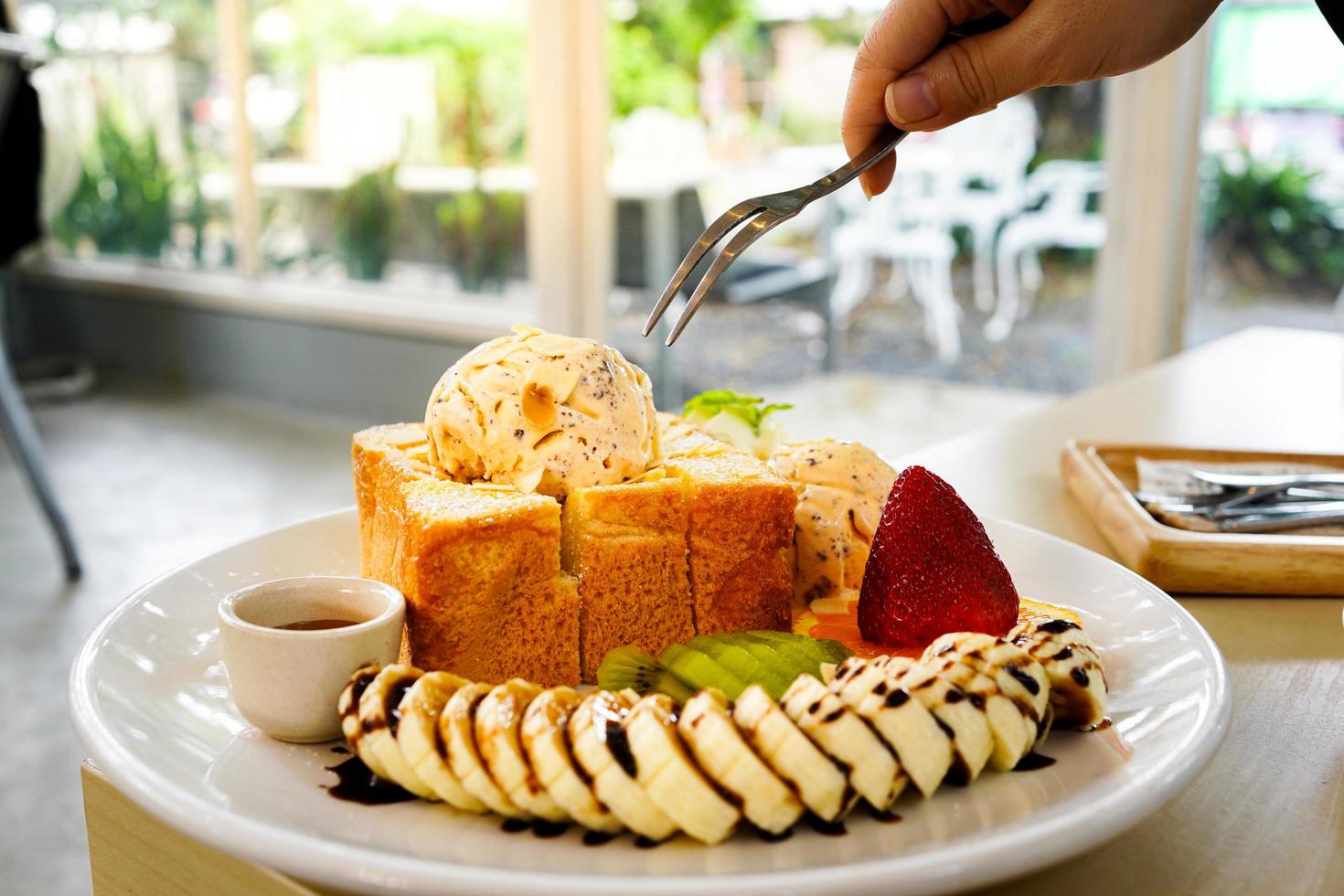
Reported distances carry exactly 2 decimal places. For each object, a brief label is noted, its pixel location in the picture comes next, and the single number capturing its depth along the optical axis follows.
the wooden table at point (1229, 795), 0.50
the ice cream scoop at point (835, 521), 0.62
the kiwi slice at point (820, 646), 0.55
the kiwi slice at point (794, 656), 0.55
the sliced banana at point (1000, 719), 0.51
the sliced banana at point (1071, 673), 0.52
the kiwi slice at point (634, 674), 0.55
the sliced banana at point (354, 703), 0.51
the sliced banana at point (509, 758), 0.49
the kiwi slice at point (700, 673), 0.54
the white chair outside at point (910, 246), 1.71
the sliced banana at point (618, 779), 0.49
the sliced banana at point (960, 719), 0.50
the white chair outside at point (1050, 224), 1.54
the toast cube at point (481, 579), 0.56
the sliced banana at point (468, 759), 0.49
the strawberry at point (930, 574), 0.57
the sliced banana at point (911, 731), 0.50
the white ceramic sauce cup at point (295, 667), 0.53
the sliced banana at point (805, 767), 0.49
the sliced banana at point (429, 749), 0.50
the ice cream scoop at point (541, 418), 0.59
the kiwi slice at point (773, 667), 0.54
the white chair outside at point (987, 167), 1.59
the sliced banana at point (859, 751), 0.49
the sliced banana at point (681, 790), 0.48
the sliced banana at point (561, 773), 0.49
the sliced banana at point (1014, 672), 0.51
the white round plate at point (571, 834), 0.47
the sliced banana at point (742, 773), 0.49
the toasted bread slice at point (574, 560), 0.56
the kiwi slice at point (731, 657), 0.54
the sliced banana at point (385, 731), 0.50
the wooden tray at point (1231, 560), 0.62
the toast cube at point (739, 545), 0.60
